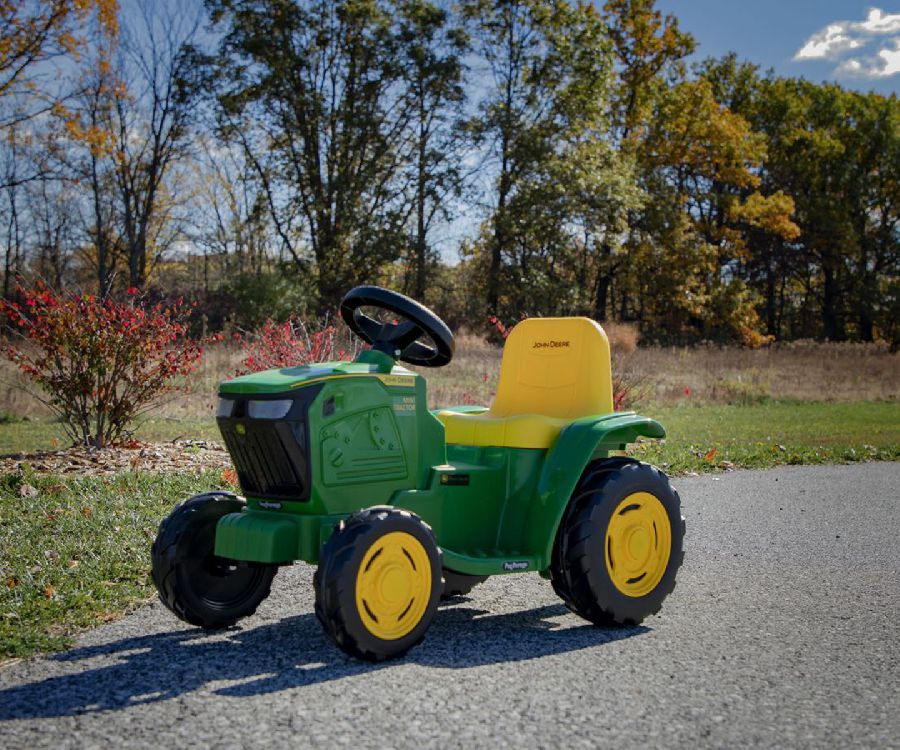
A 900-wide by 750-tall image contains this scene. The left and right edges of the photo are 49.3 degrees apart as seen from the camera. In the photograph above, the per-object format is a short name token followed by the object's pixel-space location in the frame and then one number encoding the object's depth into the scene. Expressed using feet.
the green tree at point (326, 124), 95.71
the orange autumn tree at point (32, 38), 71.51
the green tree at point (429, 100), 98.53
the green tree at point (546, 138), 104.99
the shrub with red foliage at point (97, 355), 35.45
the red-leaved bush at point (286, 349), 39.42
